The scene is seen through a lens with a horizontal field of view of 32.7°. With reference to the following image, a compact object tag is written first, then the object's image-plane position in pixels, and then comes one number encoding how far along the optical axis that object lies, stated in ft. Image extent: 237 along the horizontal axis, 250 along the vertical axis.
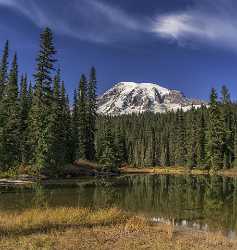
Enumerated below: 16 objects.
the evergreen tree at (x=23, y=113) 195.21
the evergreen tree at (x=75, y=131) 237.66
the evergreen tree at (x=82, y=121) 257.34
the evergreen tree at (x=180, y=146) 385.91
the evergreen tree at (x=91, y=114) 267.74
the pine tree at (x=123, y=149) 358.14
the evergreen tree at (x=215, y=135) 289.12
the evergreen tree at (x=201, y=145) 328.41
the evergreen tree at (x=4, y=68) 280.94
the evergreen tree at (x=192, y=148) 342.85
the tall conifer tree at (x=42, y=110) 169.89
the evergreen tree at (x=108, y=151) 250.78
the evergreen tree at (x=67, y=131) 227.40
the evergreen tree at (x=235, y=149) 321.93
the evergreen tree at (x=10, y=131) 166.09
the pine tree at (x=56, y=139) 173.47
